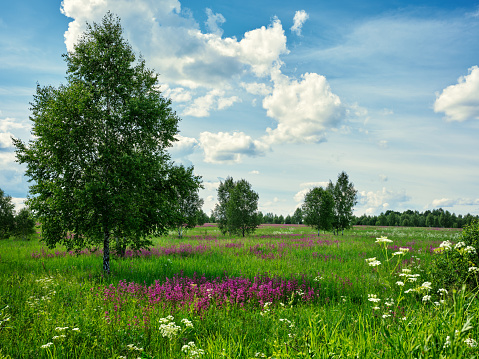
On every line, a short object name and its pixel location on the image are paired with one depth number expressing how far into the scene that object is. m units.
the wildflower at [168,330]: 3.95
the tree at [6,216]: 27.77
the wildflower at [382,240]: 4.72
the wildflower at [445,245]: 5.14
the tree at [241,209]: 34.75
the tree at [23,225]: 28.25
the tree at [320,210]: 37.19
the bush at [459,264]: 6.59
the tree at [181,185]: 12.04
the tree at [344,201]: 40.19
